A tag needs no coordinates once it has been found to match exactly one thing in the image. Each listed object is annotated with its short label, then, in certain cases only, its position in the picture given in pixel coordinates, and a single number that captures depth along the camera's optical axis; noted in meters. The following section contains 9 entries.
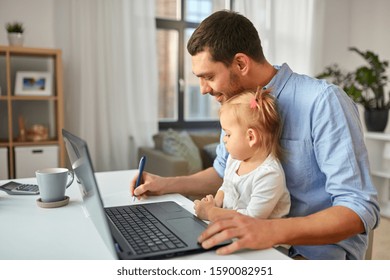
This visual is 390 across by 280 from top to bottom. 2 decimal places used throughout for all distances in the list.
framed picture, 2.69
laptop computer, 0.67
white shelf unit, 3.24
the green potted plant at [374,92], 3.24
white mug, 0.98
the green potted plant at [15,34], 2.58
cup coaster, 0.97
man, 0.77
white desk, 0.71
